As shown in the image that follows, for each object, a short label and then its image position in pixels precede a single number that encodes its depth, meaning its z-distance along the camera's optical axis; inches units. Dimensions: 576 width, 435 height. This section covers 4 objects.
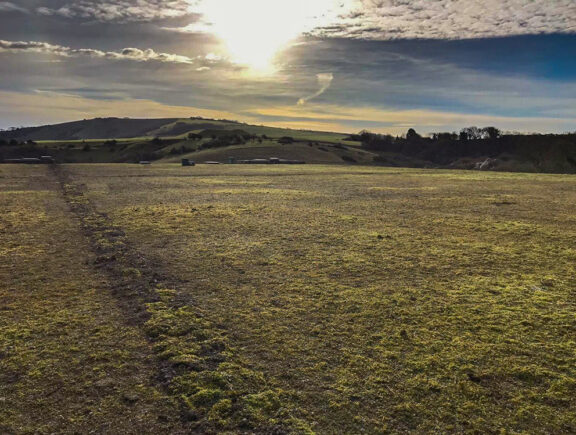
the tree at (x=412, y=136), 4648.1
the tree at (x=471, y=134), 4420.3
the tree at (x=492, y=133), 4276.1
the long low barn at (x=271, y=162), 2502.5
